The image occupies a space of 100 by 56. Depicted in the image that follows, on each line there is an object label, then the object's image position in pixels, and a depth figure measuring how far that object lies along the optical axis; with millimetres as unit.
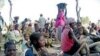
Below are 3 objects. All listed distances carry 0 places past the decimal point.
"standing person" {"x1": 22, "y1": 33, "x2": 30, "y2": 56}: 3198
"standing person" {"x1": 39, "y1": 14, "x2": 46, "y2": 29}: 7258
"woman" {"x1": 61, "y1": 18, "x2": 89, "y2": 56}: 3086
